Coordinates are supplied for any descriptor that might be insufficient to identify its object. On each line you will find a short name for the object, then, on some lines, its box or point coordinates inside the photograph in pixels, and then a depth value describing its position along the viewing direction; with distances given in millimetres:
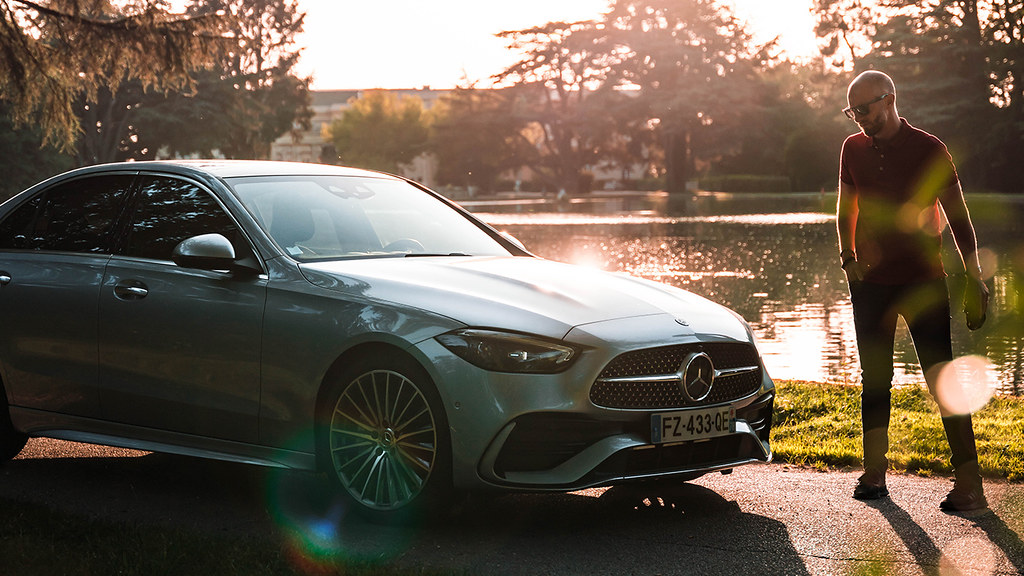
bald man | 5758
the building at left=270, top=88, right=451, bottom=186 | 141625
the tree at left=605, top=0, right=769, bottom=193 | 76875
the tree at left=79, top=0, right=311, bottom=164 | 62281
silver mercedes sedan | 5004
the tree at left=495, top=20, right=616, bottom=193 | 81625
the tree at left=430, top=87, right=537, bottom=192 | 89625
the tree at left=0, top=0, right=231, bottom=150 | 17781
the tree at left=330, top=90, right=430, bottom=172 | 105625
